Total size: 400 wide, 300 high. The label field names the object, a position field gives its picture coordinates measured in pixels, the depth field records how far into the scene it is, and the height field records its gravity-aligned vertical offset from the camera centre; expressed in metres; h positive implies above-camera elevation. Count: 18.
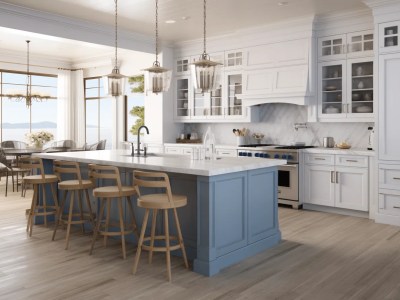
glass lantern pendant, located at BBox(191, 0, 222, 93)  3.88 +0.59
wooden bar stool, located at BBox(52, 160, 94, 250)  4.60 -0.57
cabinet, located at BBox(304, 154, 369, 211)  5.83 -0.64
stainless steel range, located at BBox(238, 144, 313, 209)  6.40 -0.52
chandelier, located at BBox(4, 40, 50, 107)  9.02 +0.92
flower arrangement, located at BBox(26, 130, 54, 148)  8.97 -0.03
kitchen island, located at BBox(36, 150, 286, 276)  3.65 -0.63
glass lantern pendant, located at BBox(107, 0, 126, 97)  4.98 +0.64
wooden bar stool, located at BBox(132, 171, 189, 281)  3.53 -0.57
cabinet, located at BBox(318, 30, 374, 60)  6.06 +1.39
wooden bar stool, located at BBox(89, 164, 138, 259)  4.09 -0.56
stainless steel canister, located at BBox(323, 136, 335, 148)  6.66 -0.09
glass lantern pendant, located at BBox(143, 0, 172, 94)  4.50 +0.64
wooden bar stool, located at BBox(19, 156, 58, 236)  5.00 -0.54
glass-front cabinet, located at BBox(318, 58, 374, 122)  6.09 +0.72
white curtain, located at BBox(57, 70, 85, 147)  11.00 +0.81
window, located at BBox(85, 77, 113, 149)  10.55 +0.63
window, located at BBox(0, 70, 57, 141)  10.08 +0.71
